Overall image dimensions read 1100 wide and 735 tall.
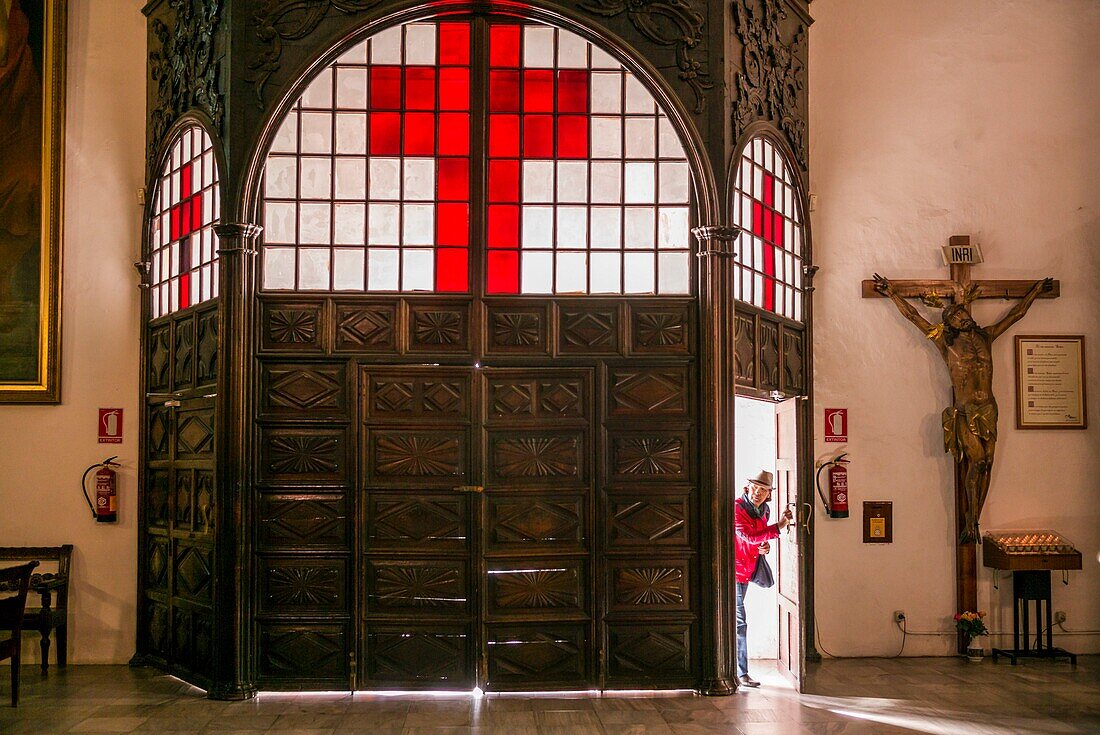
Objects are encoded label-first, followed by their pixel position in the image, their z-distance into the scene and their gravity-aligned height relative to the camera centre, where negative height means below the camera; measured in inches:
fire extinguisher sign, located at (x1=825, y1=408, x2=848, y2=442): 366.3 +1.6
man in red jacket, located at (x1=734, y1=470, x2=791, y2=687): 311.9 -31.2
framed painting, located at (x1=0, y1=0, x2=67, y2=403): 348.8 +76.0
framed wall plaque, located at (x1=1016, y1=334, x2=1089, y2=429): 370.6 +15.2
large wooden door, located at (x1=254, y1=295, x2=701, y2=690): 299.4 -18.6
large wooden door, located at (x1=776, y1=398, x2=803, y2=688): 301.6 -35.4
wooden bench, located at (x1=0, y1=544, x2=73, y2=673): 322.0 -48.1
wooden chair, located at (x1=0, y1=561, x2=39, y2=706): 281.9 -48.1
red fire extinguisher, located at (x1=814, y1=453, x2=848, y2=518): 361.1 -20.6
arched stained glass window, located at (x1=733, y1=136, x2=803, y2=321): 327.9 +62.0
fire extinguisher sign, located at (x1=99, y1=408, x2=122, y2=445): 348.5 +0.8
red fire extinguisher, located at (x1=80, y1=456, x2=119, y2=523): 342.6 -20.7
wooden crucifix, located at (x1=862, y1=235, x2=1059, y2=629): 358.0 +14.4
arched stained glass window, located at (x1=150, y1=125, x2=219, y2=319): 319.0 +61.7
